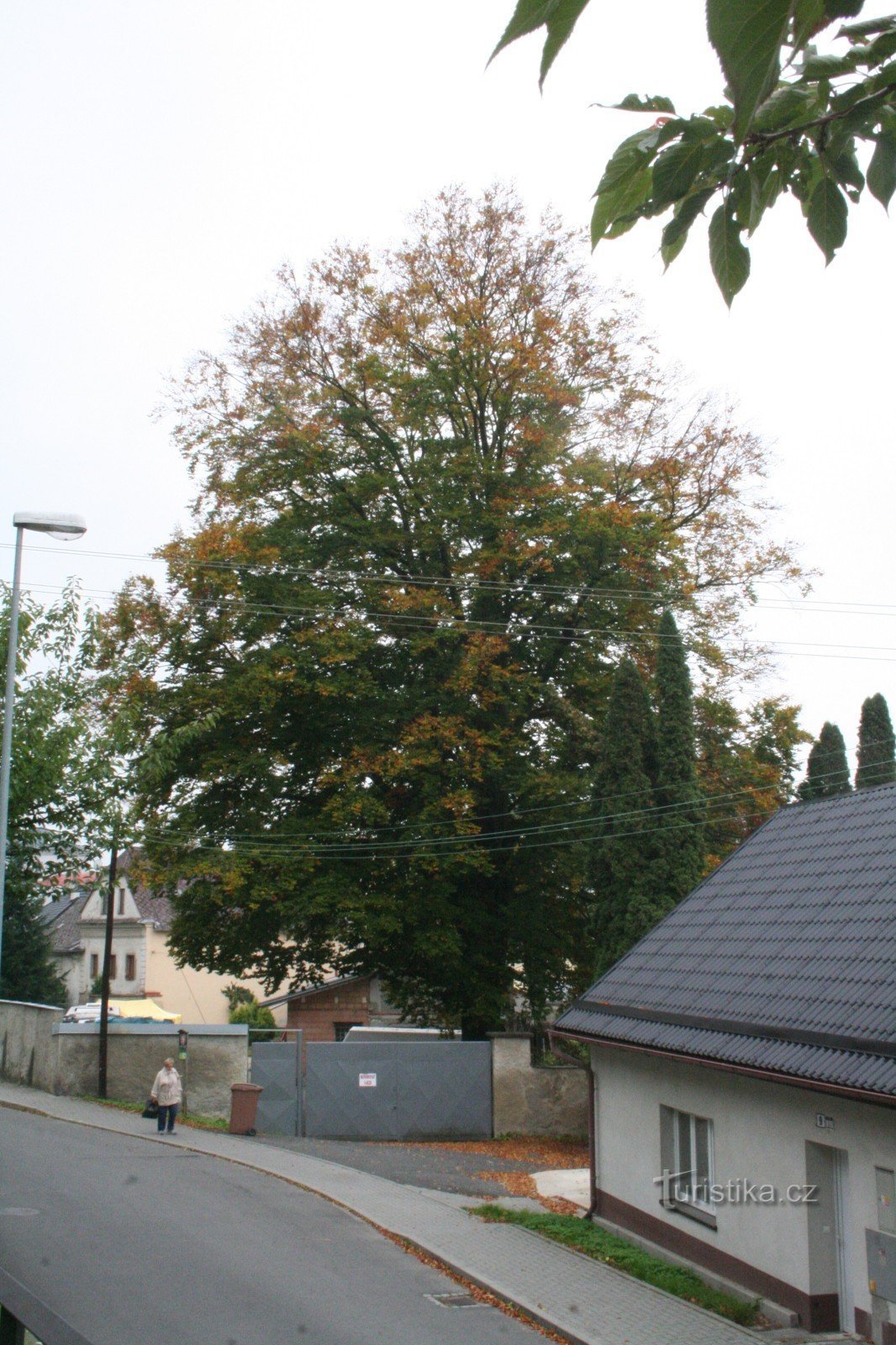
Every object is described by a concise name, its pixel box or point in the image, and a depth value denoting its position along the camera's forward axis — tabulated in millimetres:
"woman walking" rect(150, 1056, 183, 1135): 23500
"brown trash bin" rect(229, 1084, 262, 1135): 25125
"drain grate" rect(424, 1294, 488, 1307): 12789
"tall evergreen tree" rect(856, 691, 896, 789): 32188
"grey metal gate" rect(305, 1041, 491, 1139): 27391
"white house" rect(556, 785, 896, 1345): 11047
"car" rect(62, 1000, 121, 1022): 45722
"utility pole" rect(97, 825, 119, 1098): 26469
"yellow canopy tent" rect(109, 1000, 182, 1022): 49688
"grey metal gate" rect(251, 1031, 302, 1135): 26891
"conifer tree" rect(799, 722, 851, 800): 33125
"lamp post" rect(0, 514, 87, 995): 15500
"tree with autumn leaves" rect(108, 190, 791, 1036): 27781
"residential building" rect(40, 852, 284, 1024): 63000
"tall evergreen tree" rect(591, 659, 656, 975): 26906
